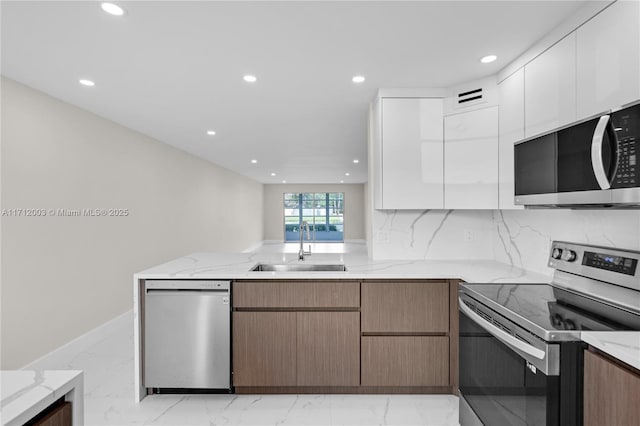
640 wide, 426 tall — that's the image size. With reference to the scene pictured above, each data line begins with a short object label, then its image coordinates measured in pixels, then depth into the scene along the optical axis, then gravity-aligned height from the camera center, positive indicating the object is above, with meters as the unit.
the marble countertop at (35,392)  0.71 -0.42
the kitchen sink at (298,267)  2.86 -0.47
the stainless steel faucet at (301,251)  3.09 -0.36
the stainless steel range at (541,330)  1.24 -0.49
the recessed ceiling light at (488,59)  2.27 +1.06
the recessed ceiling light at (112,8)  1.68 +1.04
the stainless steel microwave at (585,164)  1.21 +0.21
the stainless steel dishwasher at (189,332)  2.40 -0.86
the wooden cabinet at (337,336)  2.42 -0.89
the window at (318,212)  13.40 +0.03
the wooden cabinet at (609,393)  1.01 -0.58
